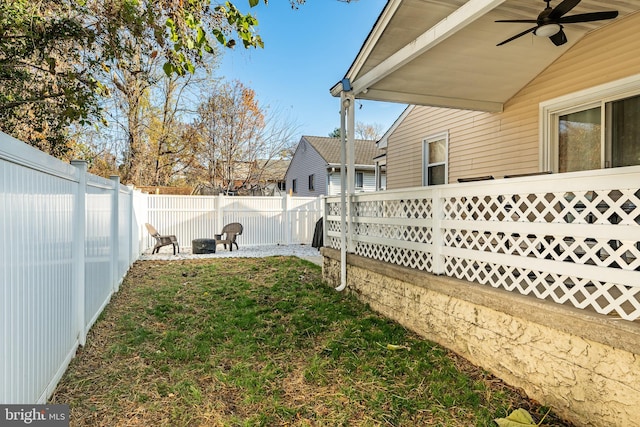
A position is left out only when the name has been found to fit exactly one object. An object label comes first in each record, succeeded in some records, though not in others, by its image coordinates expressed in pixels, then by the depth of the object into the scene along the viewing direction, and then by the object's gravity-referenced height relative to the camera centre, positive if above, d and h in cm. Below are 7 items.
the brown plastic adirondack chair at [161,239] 1020 -80
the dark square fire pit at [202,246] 1052 -98
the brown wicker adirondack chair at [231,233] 1121 -67
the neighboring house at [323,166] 2036 +257
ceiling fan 380 +203
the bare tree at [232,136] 1805 +365
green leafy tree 331 +209
